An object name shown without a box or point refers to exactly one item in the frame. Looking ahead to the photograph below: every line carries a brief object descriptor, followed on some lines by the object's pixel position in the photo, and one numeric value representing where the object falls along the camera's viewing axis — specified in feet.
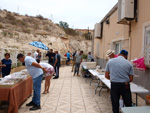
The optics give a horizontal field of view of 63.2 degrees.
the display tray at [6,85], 9.93
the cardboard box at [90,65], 23.23
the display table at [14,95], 9.75
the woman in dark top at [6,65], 16.43
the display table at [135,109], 7.23
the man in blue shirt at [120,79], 8.59
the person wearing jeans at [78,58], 26.06
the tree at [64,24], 147.18
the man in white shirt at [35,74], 11.32
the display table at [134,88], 10.24
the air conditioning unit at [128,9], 15.11
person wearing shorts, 14.42
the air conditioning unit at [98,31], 32.53
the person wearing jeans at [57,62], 23.51
